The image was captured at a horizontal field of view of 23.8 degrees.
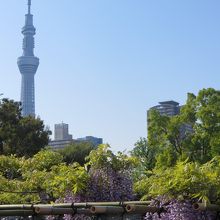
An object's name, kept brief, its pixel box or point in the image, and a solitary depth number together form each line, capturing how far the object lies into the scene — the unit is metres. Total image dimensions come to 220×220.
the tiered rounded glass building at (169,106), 101.69
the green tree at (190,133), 36.69
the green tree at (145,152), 43.22
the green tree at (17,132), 48.41
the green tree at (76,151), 58.73
